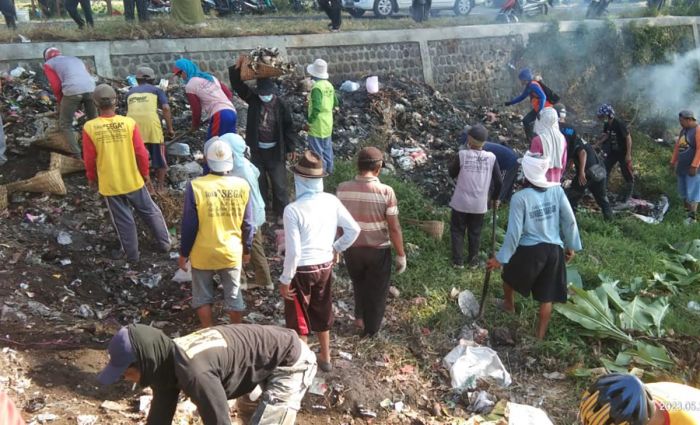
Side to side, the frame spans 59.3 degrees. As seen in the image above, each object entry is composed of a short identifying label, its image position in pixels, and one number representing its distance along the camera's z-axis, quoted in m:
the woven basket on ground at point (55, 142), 7.05
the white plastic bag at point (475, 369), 4.56
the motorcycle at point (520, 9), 14.78
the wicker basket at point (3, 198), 6.11
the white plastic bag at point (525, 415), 4.11
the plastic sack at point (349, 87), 10.63
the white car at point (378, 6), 14.73
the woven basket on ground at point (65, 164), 6.76
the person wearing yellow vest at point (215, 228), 4.12
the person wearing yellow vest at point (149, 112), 6.40
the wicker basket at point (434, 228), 6.81
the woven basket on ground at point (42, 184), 6.38
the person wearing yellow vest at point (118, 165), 5.24
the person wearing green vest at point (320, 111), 6.81
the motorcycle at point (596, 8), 15.62
